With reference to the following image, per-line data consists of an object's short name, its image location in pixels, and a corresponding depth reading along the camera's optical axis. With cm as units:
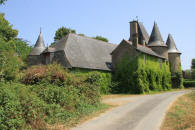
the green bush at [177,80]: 3850
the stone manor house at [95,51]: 2706
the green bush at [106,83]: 2645
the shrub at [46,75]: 1223
